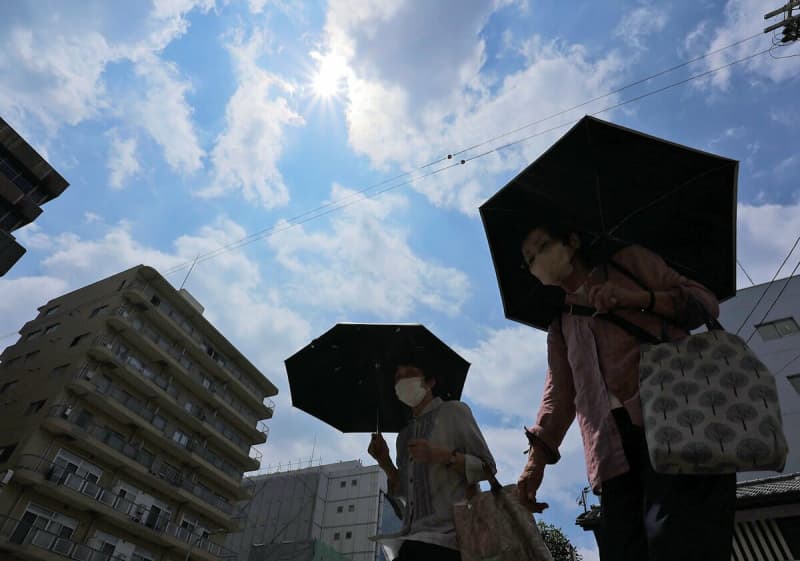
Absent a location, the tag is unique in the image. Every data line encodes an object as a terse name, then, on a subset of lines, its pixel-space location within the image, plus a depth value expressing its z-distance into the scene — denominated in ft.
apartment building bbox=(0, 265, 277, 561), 75.51
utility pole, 47.50
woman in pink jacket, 6.22
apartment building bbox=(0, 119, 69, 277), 86.22
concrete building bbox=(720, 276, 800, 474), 68.85
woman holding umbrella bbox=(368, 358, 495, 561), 10.68
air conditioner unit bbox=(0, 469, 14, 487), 69.92
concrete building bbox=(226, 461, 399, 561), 158.92
